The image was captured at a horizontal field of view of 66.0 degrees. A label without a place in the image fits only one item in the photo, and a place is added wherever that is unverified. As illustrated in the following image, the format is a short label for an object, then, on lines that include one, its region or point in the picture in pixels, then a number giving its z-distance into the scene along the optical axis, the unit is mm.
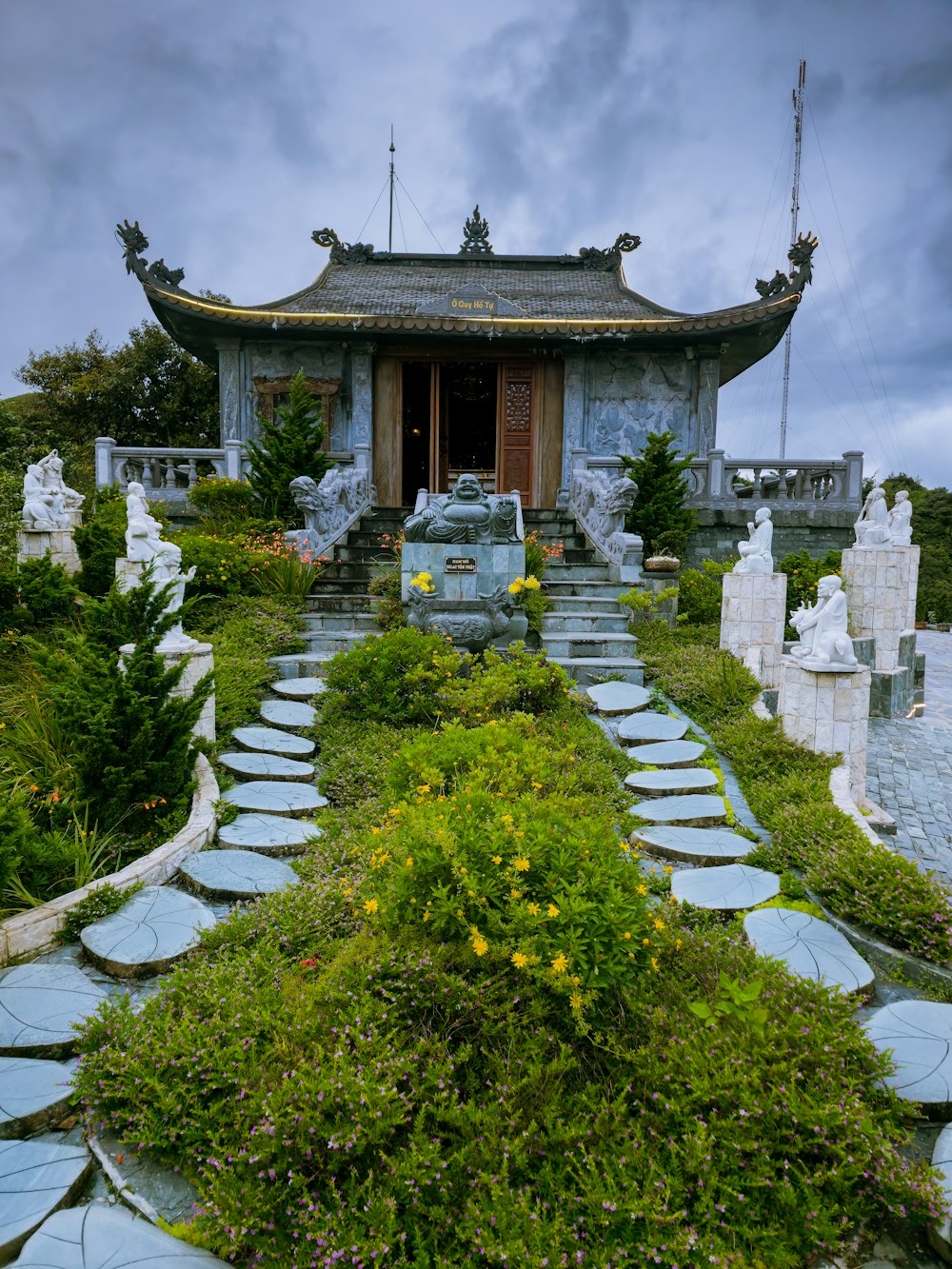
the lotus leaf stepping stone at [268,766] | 5492
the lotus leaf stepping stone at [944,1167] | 2162
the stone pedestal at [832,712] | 5840
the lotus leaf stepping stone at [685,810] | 4879
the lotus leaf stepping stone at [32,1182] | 2074
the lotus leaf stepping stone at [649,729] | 6289
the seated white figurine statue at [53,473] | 9961
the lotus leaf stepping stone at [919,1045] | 2672
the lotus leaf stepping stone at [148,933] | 3209
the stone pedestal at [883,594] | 10164
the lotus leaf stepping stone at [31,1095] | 2412
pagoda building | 13531
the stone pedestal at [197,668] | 5367
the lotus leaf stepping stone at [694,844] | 4402
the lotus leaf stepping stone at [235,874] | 3842
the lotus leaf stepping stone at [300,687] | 7047
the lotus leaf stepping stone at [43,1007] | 2734
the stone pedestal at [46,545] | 9711
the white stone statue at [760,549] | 8672
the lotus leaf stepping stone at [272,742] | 5887
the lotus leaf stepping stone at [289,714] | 6406
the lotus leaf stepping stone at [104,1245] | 1984
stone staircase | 8031
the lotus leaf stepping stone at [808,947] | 3275
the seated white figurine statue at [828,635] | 5863
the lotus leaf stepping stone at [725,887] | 3887
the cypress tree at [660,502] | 11828
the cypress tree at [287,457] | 11672
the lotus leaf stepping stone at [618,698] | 6918
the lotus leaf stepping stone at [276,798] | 4930
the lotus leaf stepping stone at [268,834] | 4391
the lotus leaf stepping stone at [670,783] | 5355
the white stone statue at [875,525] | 10125
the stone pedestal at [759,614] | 8555
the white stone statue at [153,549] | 6145
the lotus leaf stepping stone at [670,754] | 5867
